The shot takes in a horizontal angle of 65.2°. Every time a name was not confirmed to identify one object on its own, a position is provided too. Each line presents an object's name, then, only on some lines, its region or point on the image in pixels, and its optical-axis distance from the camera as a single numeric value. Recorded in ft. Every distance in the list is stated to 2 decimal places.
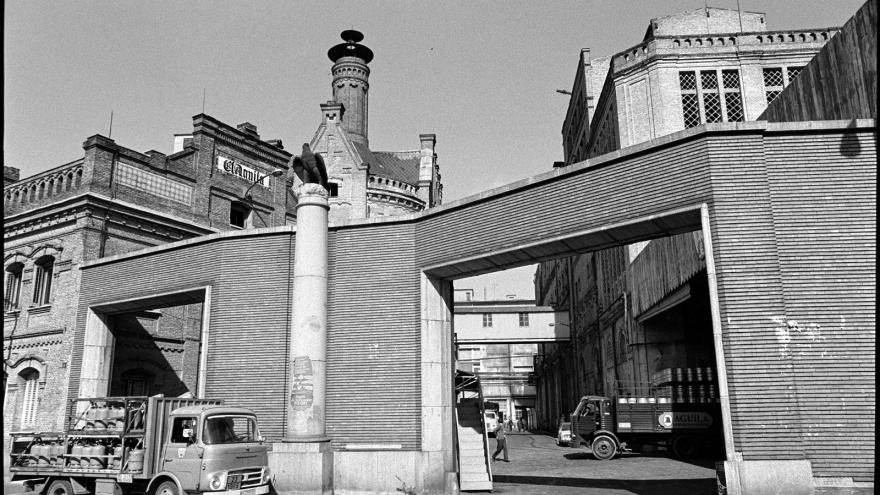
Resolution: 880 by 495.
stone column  48.47
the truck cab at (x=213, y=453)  42.70
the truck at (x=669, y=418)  83.56
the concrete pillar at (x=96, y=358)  66.61
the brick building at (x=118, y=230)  76.07
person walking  81.92
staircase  53.88
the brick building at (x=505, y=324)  151.23
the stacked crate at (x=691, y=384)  84.12
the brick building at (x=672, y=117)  76.43
